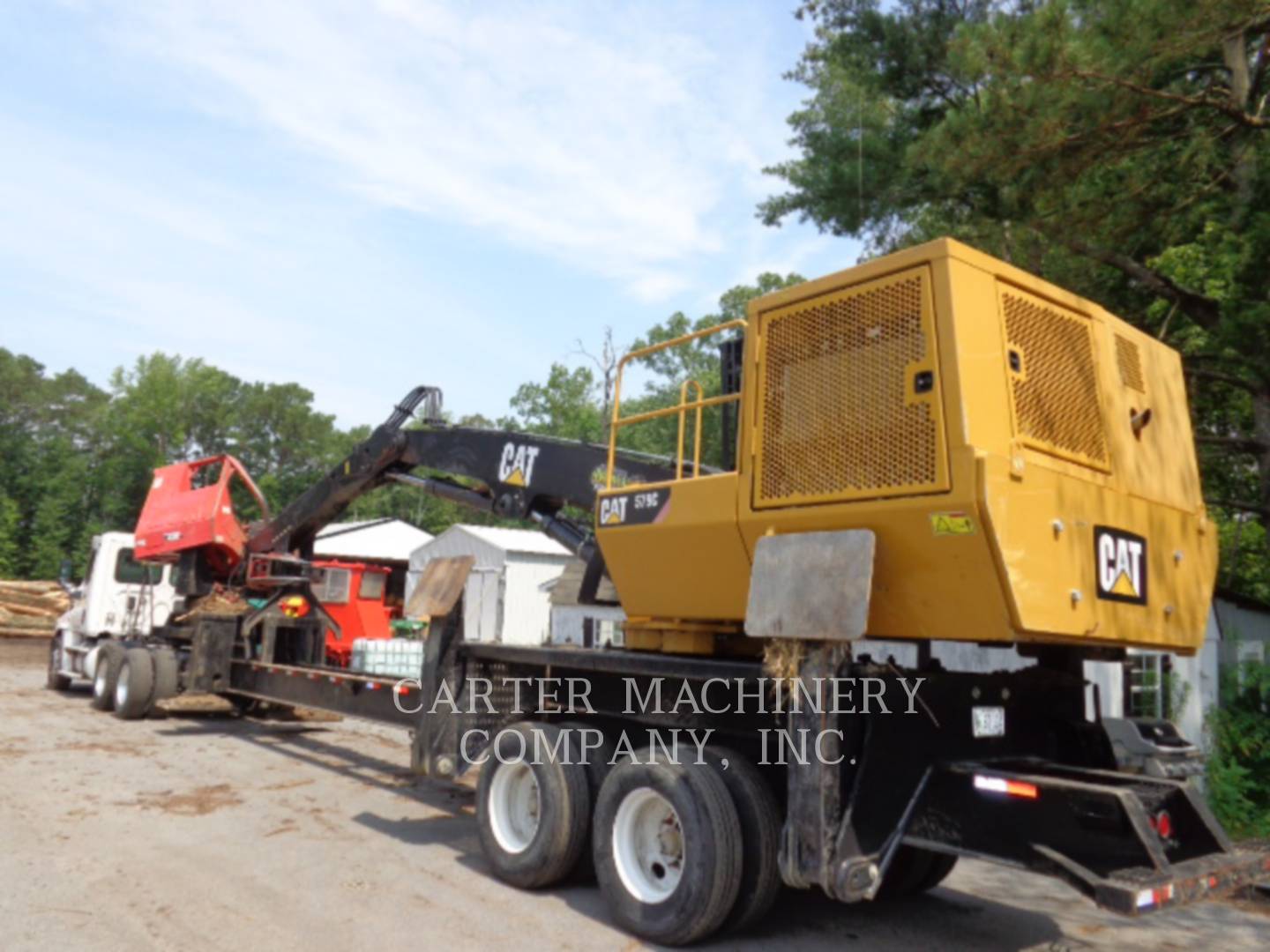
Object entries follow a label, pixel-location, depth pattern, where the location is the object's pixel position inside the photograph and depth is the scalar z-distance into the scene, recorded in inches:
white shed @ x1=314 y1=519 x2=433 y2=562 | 1428.4
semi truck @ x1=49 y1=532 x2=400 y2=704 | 573.0
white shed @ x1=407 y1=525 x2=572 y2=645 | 1101.1
